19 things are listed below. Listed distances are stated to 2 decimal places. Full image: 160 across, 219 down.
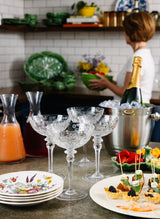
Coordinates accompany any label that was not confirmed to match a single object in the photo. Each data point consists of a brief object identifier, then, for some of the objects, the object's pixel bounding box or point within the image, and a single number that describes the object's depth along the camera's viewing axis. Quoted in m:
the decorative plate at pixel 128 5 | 3.72
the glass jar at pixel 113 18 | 3.72
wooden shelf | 3.74
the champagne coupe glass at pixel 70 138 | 1.25
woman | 2.51
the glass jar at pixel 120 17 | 3.67
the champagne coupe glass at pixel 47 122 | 1.41
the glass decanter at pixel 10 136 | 1.49
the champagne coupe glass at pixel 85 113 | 1.51
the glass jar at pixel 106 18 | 3.76
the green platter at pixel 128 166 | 1.43
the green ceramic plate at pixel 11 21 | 3.83
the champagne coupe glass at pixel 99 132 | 1.39
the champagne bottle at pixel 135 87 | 1.74
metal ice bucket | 1.59
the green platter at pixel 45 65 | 4.74
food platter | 1.12
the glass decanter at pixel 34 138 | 1.56
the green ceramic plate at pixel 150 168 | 1.38
